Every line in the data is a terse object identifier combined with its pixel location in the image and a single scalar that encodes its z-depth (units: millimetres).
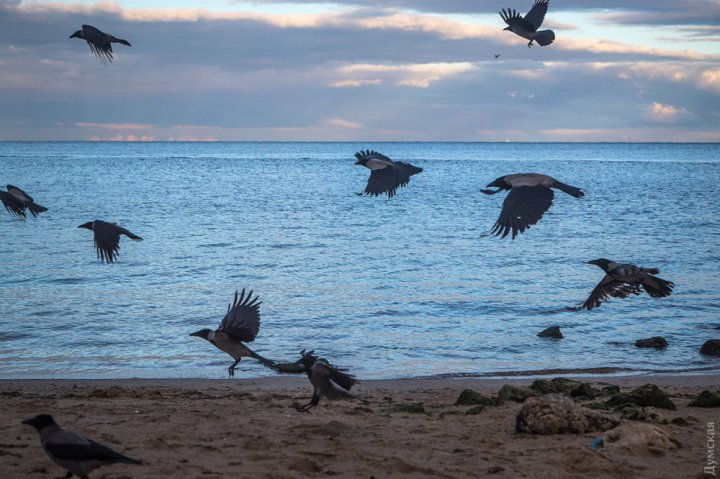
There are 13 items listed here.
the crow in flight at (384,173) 13000
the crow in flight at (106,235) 13203
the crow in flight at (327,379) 9039
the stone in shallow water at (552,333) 18453
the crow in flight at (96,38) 12977
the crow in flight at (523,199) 10914
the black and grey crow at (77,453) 6825
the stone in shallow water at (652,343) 17609
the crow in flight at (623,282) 11719
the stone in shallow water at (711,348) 16984
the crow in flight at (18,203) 13055
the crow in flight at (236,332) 10750
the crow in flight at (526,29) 12852
